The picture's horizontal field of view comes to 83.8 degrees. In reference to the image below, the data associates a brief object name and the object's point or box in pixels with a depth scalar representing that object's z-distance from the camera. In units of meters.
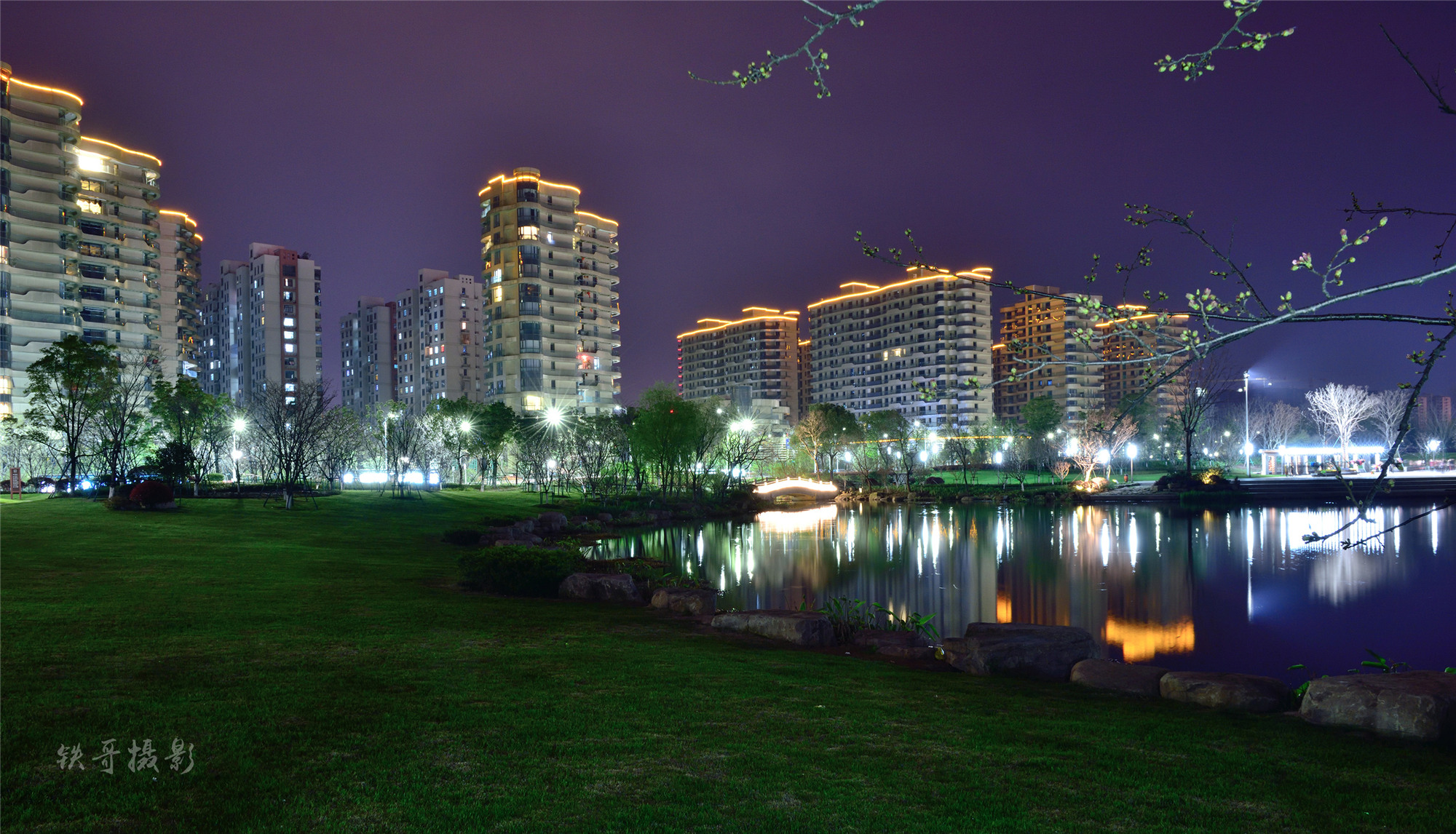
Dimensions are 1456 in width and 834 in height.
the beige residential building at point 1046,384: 152.88
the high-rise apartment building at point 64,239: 84.50
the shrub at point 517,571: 18.25
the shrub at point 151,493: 30.12
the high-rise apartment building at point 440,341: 156.25
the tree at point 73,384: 40.81
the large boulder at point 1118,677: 10.34
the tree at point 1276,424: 102.12
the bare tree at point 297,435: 37.66
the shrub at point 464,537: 30.31
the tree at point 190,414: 56.12
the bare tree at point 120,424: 40.25
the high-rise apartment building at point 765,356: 191.00
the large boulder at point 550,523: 39.06
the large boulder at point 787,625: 13.77
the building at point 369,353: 174.00
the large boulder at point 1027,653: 11.66
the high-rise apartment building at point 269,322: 146.62
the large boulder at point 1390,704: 7.93
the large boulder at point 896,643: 13.28
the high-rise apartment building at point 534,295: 109.62
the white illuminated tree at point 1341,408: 83.94
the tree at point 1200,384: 56.35
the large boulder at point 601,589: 18.09
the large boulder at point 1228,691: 9.34
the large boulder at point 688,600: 16.62
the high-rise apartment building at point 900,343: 148.12
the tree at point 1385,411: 92.19
